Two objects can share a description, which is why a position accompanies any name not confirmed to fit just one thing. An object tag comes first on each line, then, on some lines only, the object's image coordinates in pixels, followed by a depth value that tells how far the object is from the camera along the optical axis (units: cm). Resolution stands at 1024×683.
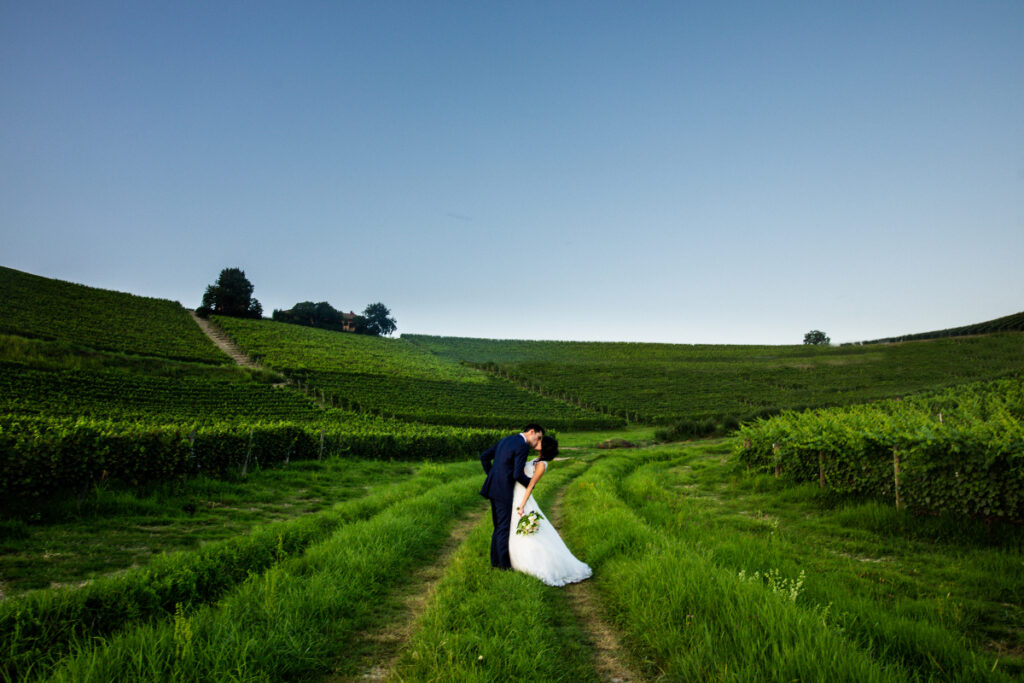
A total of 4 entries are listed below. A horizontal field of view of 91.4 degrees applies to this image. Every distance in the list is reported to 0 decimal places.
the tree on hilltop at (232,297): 8869
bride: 582
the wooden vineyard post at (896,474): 933
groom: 621
